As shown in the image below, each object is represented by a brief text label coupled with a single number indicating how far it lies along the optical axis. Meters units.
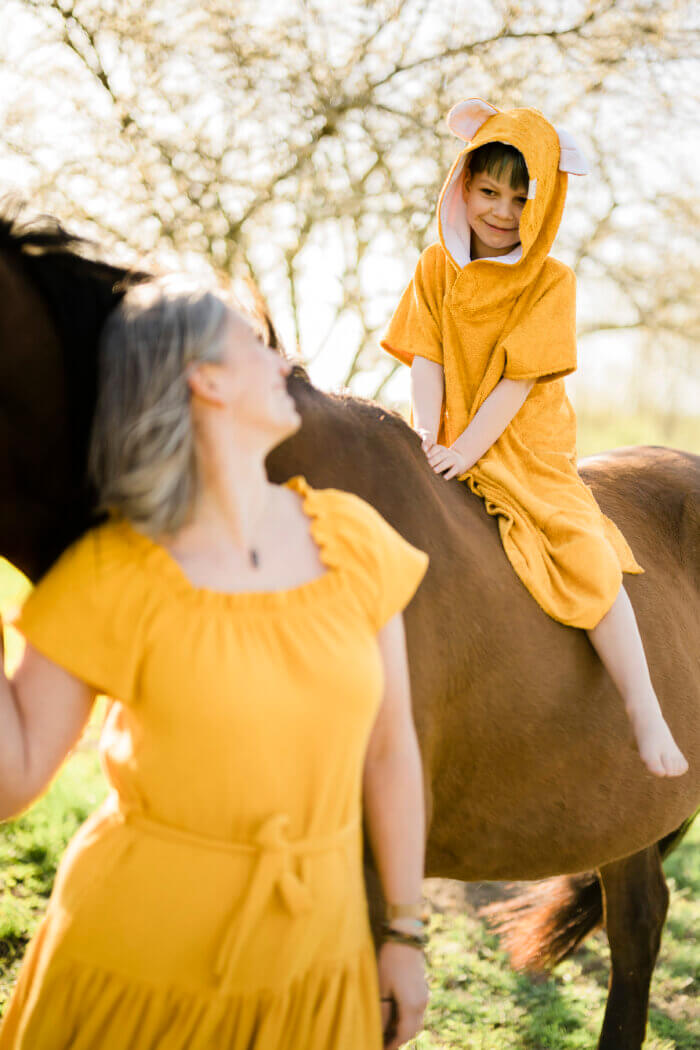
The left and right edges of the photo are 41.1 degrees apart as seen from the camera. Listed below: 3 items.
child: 2.28
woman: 1.32
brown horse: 1.61
